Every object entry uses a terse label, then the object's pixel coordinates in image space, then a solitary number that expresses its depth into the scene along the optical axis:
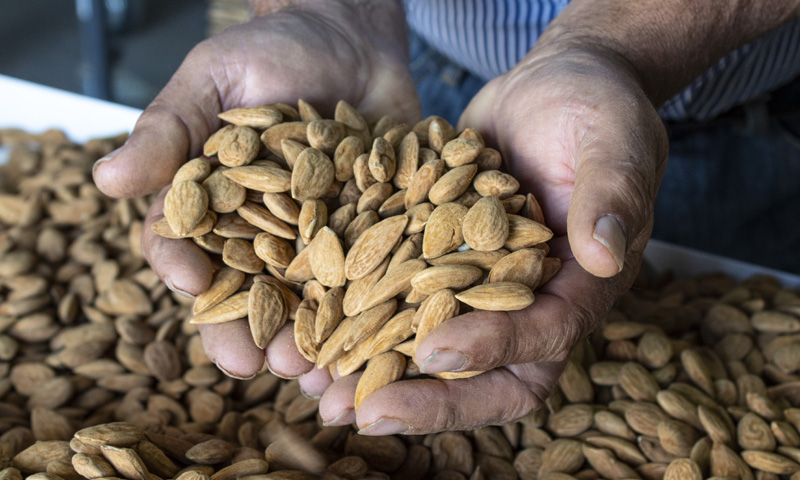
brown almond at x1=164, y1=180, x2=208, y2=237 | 0.31
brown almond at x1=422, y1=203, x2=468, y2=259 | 0.30
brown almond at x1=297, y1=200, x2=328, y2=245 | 0.32
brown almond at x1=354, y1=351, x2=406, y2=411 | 0.28
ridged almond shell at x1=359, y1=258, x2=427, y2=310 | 0.30
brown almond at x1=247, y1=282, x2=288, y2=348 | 0.30
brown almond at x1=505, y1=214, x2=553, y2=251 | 0.30
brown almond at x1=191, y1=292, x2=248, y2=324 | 0.31
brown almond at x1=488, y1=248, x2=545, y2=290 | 0.29
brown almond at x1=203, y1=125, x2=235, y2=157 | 0.34
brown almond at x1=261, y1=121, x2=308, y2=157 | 0.34
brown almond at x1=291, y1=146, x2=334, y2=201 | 0.32
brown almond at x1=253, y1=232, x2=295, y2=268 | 0.32
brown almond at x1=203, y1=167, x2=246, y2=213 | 0.32
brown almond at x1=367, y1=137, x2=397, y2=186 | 0.33
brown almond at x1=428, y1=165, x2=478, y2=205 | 0.32
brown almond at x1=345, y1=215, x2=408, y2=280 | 0.31
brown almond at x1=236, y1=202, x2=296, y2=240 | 0.32
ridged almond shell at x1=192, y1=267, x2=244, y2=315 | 0.31
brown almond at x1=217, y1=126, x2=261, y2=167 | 0.33
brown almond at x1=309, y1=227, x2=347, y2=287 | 0.31
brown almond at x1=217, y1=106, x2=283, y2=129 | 0.35
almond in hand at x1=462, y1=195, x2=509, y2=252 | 0.30
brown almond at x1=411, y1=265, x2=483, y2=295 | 0.29
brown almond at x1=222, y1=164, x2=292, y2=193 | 0.33
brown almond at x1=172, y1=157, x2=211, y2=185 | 0.33
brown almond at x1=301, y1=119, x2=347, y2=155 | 0.34
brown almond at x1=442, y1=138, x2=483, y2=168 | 0.33
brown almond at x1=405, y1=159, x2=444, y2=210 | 0.32
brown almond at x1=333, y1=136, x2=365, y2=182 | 0.34
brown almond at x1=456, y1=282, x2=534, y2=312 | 0.28
